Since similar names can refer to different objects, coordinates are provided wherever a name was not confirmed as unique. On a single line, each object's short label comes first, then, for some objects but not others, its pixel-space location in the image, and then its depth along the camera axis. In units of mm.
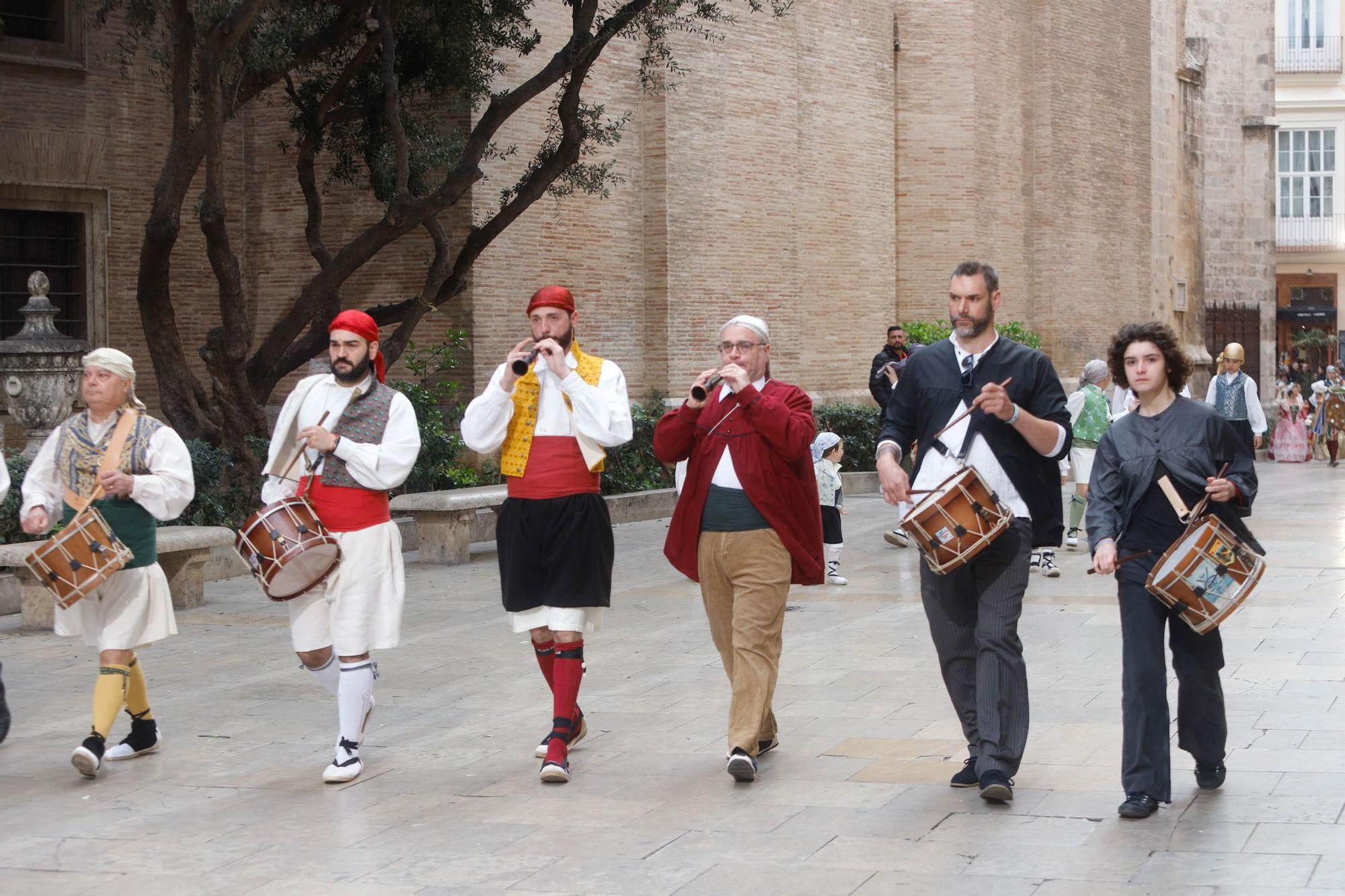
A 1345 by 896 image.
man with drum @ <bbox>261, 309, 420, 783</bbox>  6500
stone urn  13344
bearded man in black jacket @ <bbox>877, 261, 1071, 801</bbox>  5977
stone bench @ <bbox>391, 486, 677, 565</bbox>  13852
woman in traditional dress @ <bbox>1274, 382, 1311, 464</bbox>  27281
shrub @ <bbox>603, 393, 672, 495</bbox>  18000
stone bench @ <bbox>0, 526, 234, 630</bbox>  11320
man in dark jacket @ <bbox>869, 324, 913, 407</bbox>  15828
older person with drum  6766
